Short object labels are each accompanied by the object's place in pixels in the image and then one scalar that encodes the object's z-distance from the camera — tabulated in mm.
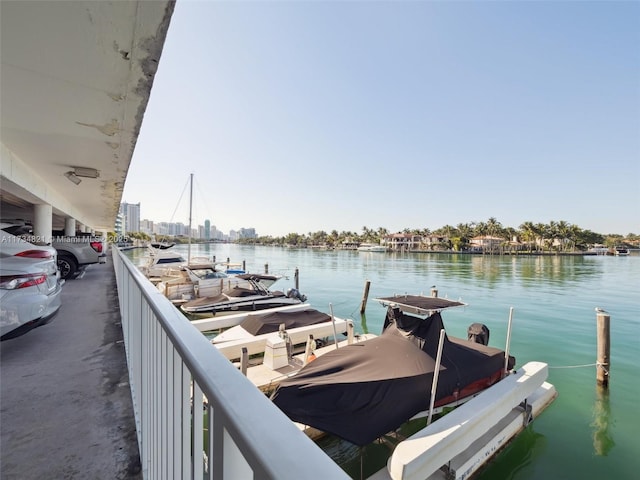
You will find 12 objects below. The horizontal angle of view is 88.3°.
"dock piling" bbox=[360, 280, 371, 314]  16172
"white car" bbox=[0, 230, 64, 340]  3340
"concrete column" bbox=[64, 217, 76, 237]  14191
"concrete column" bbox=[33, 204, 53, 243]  8852
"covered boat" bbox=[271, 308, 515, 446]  4344
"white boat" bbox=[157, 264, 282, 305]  15258
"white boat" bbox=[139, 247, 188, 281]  18688
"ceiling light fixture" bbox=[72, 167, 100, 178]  6043
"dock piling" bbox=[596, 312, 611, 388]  8016
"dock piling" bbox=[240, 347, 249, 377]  6177
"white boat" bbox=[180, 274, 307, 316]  12531
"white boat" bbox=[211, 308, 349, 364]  8023
